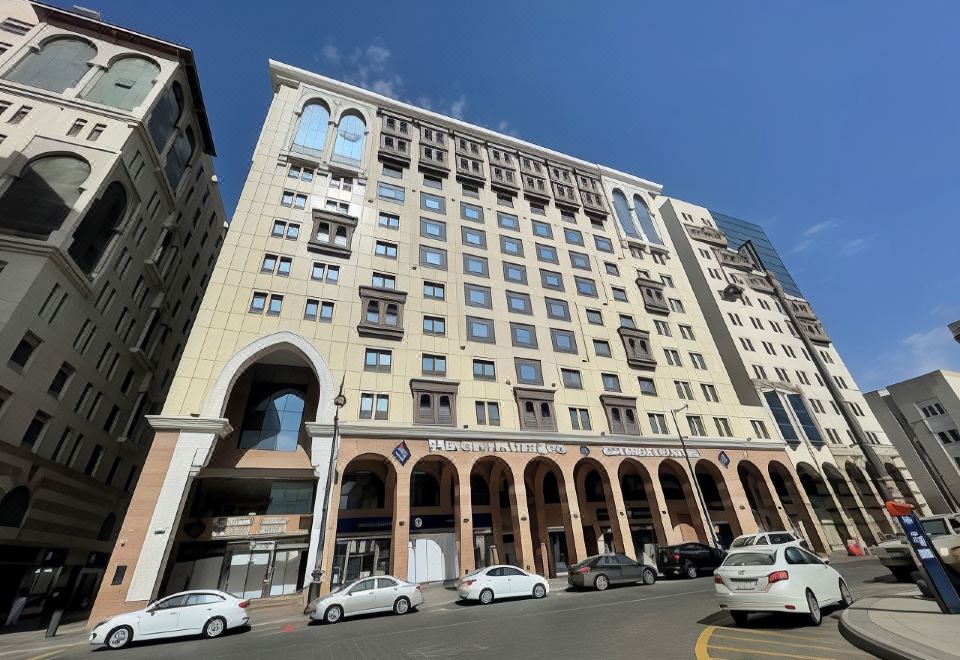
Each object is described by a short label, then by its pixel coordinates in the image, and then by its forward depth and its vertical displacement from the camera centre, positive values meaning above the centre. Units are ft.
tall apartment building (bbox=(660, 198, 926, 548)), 130.72 +55.29
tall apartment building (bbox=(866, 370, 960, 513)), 163.12 +38.61
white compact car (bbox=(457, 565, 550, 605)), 57.21 -2.82
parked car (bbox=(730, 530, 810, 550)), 55.36 +0.65
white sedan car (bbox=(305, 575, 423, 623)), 48.85 -3.07
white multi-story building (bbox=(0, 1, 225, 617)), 77.97 +65.34
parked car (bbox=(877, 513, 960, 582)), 47.12 -1.16
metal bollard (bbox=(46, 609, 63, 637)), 53.72 -3.58
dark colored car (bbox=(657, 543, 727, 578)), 73.31 -1.60
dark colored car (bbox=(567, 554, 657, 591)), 64.64 -2.58
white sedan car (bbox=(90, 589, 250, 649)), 43.01 -3.34
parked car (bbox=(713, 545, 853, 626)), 29.94 -2.74
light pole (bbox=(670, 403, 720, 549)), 97.31 +11.14
